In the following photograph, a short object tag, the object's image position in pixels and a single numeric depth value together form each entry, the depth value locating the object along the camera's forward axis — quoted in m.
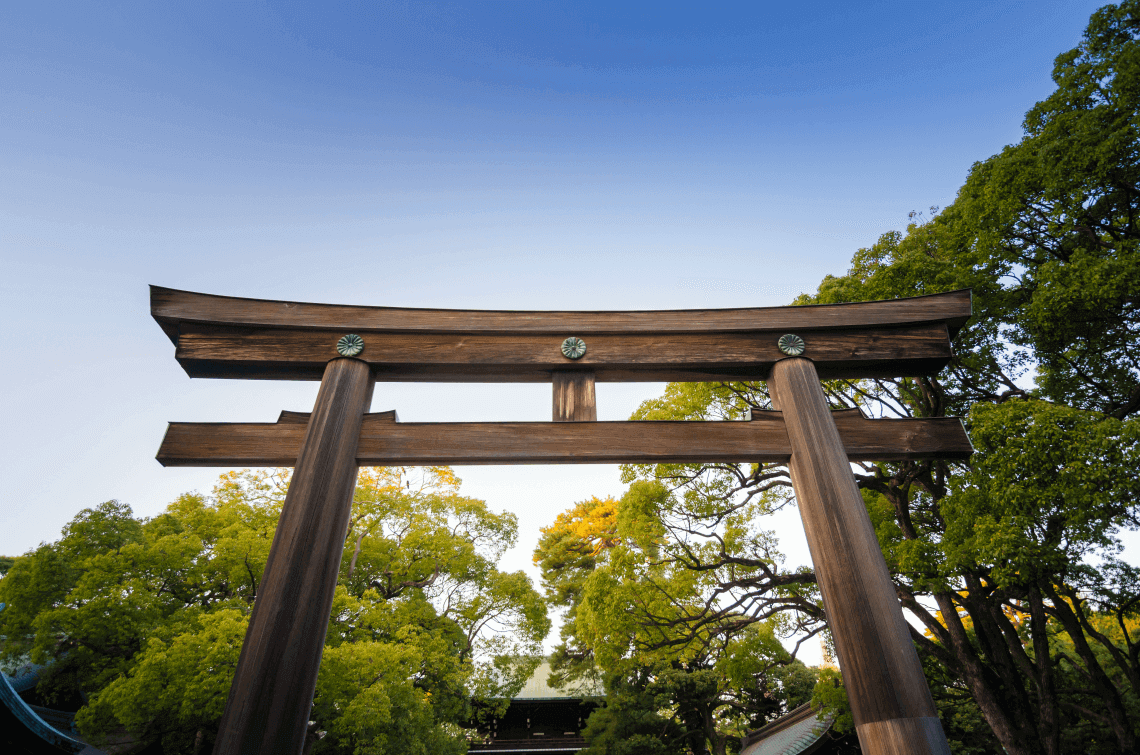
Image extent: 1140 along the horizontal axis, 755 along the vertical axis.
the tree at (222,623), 8.77
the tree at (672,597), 8.95
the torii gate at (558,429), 2.85
